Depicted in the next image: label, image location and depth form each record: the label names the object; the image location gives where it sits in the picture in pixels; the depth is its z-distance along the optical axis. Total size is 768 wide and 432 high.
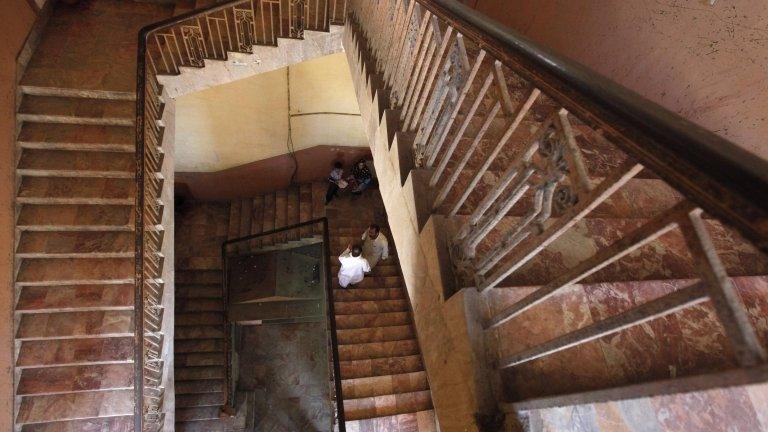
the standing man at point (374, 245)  5.36
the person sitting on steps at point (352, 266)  5.34
